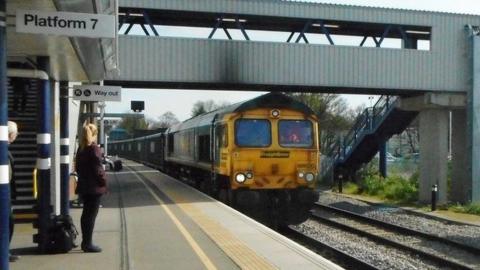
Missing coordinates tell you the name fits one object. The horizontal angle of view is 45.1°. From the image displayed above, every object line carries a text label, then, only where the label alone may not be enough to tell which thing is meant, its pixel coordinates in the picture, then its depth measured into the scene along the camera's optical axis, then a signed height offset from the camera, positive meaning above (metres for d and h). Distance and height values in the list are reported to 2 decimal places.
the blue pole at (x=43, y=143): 7.18 +0.00
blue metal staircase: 24.22 +0.21
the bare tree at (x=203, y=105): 76.68 +5.00
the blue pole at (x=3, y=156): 4.20 -0.09
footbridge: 18.19 +2.73
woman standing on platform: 7.41 -0.41
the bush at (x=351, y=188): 25.40 -2.12
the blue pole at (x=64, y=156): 8.37 -0.19
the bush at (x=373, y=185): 23.95 -1.87
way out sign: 9.09 +0.81
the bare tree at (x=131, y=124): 86.49 +2.84
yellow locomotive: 13.45 -0.38
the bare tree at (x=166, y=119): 94.69 +3.85
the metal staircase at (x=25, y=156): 10.97 -0.28
